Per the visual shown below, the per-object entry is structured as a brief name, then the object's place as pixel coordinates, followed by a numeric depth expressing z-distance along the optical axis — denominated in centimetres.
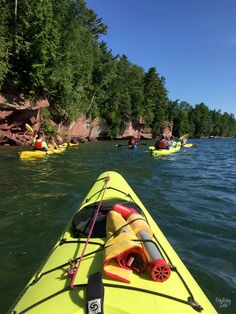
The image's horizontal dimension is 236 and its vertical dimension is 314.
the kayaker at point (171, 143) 1727
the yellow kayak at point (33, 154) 1174
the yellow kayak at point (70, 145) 1863
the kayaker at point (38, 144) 1270
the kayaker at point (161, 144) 1433
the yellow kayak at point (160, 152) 1357
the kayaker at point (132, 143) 1774
